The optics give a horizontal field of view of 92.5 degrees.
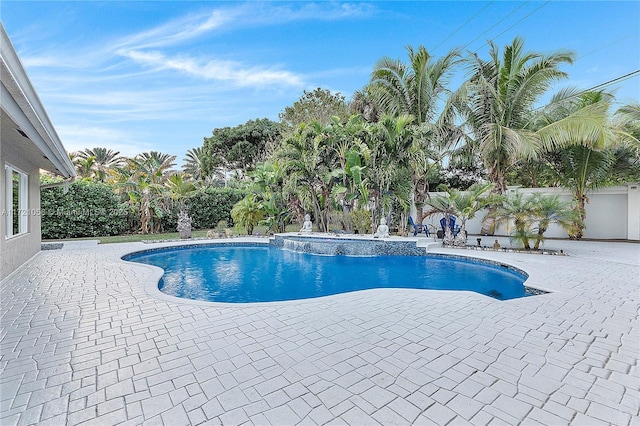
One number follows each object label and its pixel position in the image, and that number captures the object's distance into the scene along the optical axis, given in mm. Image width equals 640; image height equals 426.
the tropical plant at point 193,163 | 39469
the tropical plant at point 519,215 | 10008
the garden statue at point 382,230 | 12344
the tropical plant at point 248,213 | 16016
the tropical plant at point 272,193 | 15125
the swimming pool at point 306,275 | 7023
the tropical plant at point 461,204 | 11461
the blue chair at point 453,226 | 13564
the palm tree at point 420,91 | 14195
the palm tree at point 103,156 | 33350
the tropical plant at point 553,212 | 9703
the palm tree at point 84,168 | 25859
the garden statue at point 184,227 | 14766
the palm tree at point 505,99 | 12211
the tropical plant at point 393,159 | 12766
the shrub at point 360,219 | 14312
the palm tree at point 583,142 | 10695
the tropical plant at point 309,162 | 14109
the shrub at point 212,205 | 19577
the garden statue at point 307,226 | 14289
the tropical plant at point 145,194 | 16250
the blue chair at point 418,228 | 13925
